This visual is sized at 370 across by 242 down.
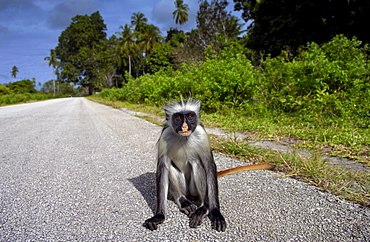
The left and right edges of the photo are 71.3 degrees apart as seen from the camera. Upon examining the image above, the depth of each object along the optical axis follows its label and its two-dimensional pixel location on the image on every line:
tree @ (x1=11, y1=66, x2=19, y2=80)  119.00
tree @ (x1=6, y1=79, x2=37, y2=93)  63.63
